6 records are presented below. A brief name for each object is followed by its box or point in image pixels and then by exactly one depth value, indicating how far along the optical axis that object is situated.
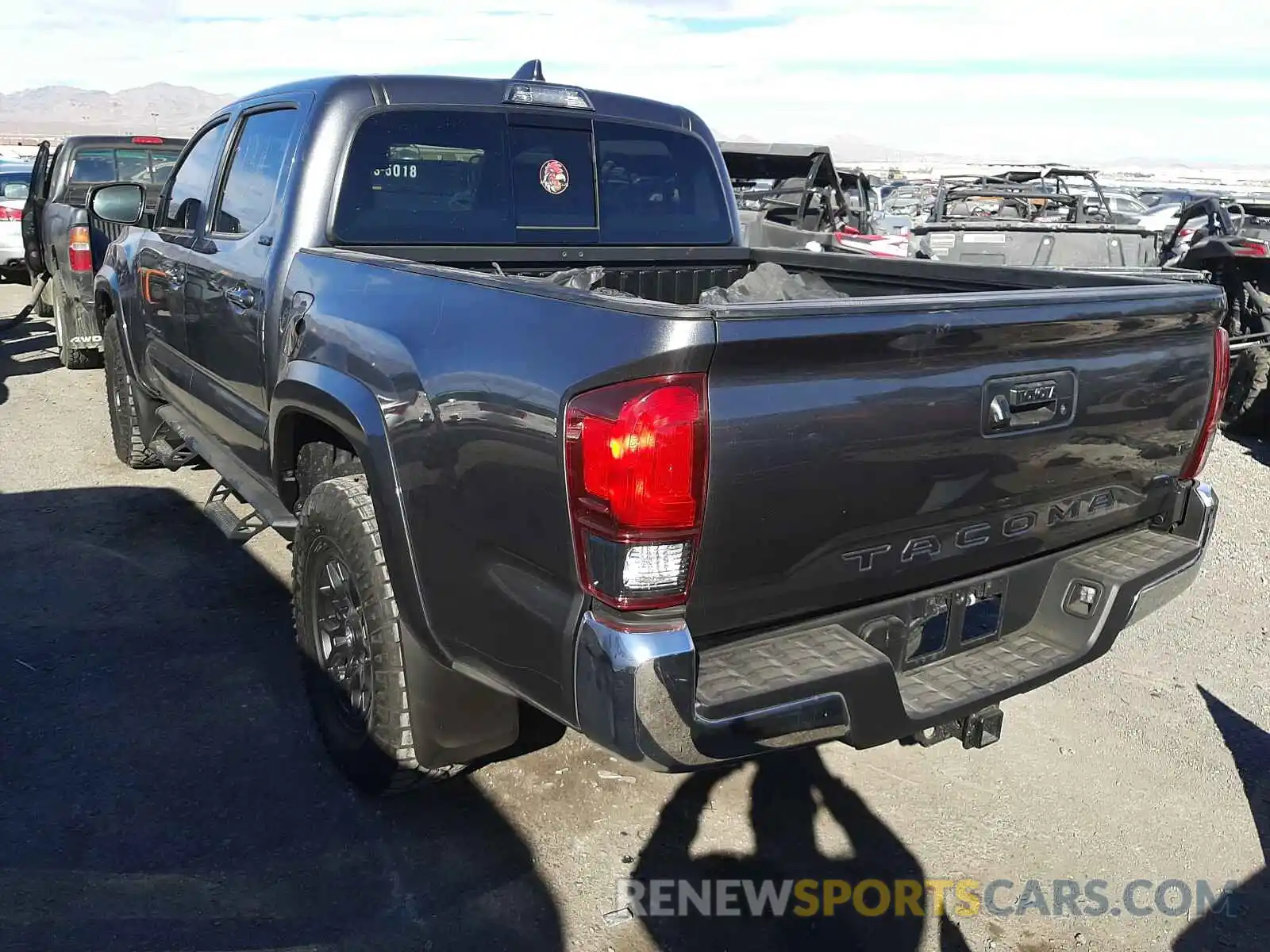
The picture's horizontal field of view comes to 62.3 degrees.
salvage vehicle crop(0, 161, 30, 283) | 13.87
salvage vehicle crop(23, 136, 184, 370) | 8.62
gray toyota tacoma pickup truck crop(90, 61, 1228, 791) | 2.09
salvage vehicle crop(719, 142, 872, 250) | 12.74
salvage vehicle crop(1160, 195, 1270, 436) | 7.46
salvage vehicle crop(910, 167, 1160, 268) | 9.41
